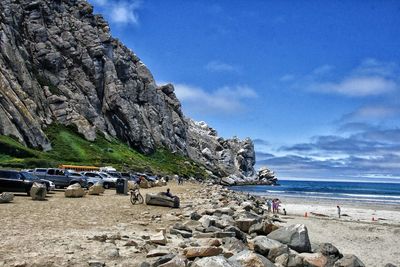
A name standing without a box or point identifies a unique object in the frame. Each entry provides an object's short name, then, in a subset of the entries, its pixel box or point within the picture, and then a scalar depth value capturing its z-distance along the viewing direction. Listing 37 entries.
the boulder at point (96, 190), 39.12
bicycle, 31.14
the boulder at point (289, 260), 14.09
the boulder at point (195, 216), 23.81
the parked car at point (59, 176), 45.09
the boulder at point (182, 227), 18.83
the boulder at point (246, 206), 35.91
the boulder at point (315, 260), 14.41
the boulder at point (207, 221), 20.50
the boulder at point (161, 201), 31.25
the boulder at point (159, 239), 15.32
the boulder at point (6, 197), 26.33
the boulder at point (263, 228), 21.00
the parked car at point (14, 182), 32.38
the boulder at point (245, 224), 22.28
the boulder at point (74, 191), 34.47
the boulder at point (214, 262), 10.44
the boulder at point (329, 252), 16.00
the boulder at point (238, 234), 18.44
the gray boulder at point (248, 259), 11.83
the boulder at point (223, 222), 20.50
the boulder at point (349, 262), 14.74
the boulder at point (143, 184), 59.26
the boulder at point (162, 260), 11.32
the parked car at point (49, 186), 37.81
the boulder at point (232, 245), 14.33
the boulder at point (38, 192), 29.80
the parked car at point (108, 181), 52.25
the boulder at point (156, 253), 13.05
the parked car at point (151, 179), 75.38
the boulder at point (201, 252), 12.75
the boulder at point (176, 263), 11.01
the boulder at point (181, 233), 17.64
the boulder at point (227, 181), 178.98
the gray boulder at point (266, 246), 15.16
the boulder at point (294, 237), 16.92
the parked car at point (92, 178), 49.87
